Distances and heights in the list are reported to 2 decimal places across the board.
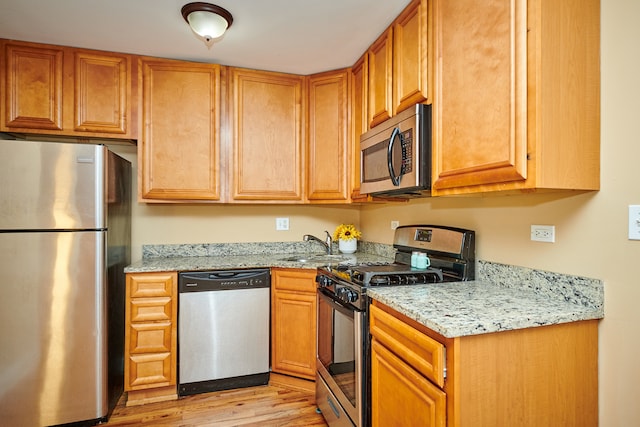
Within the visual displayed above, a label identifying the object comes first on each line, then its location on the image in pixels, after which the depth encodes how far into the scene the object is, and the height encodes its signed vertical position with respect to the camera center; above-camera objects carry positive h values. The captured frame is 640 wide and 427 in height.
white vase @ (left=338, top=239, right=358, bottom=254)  2.91 -0.28
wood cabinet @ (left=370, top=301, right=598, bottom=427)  1.07 -0.54
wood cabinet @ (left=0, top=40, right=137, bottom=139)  2.14 +0.79
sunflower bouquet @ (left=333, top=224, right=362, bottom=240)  2.90 -0.17
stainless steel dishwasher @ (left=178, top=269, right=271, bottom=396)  2.27 -0.79
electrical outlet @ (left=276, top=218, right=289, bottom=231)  2.99 -0.09
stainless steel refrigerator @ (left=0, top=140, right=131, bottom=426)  1.86 -0.39
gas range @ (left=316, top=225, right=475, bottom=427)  1.58 -0.47
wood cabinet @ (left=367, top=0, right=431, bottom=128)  1.66 +0.81
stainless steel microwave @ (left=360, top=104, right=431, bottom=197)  1.62 +0.31
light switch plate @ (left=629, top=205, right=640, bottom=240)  1.12 -0.03
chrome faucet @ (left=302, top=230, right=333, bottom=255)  2.86 -0.24
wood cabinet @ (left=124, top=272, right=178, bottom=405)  2.18 -0.79
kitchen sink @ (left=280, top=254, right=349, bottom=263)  2.60 -0.35
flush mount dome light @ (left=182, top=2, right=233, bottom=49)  1.75 +1.02
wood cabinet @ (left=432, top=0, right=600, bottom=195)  1.14 +0.42
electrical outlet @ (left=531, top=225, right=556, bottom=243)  1.40 -0.08
